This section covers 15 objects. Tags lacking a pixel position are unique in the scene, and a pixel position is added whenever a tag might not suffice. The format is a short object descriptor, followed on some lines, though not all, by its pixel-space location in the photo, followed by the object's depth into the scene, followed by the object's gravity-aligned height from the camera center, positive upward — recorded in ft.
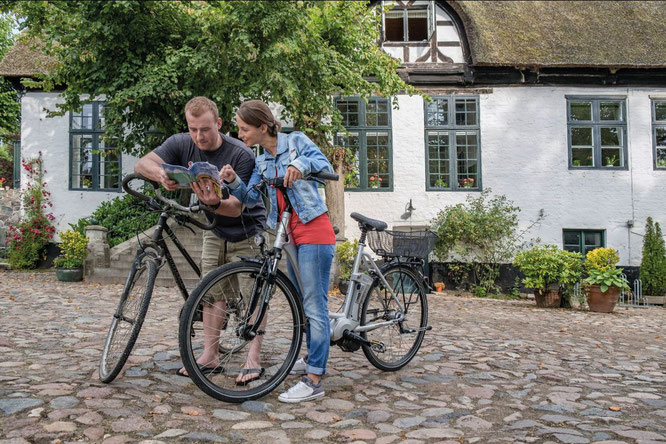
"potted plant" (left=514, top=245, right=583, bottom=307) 31.40 -1.65
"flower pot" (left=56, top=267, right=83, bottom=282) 34.24 -1.73
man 10.62 +1.04
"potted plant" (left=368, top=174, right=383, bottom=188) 43.39 +4.87
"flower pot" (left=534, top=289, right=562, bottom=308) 32.19 -3.26
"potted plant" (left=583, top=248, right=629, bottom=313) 30.73 -2.24
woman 10.57 +0.42
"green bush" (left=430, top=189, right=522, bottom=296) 39.99 +0.07
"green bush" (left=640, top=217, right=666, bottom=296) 41.88 -1.72
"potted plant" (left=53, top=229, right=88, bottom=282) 34.27 -0.81
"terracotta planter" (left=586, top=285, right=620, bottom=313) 31.01 -3.17
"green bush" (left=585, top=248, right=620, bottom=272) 31.76 -1.00
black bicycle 10.46 -0.71
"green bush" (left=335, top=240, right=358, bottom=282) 33.63 -0.74
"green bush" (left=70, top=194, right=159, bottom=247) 38.78 +1.94
